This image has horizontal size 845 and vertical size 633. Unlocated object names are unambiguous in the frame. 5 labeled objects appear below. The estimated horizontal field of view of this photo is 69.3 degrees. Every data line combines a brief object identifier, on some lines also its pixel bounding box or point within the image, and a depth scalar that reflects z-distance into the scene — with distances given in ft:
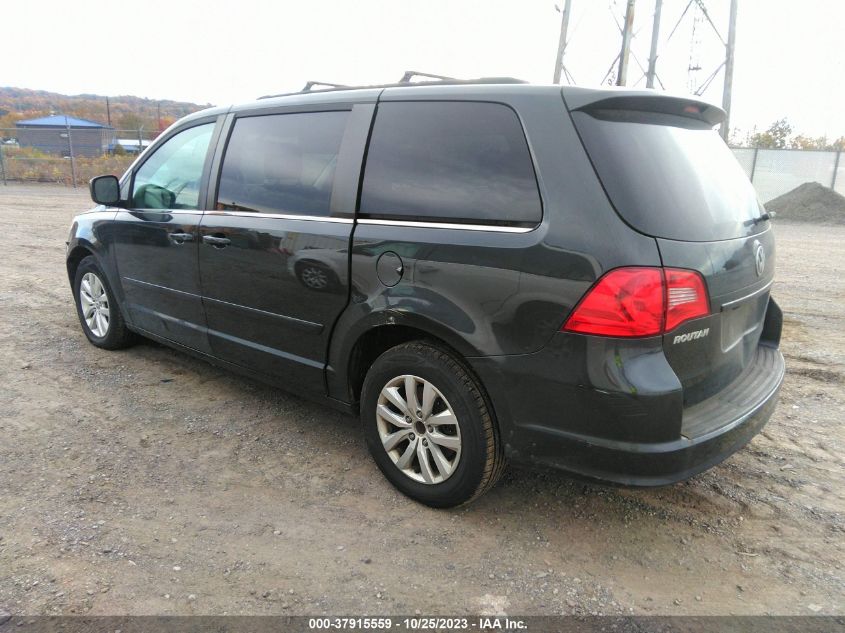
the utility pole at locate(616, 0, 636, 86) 55.47
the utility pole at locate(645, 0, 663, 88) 67.87
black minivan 7.35
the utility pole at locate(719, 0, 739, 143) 67.46
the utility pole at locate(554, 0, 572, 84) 64.23
